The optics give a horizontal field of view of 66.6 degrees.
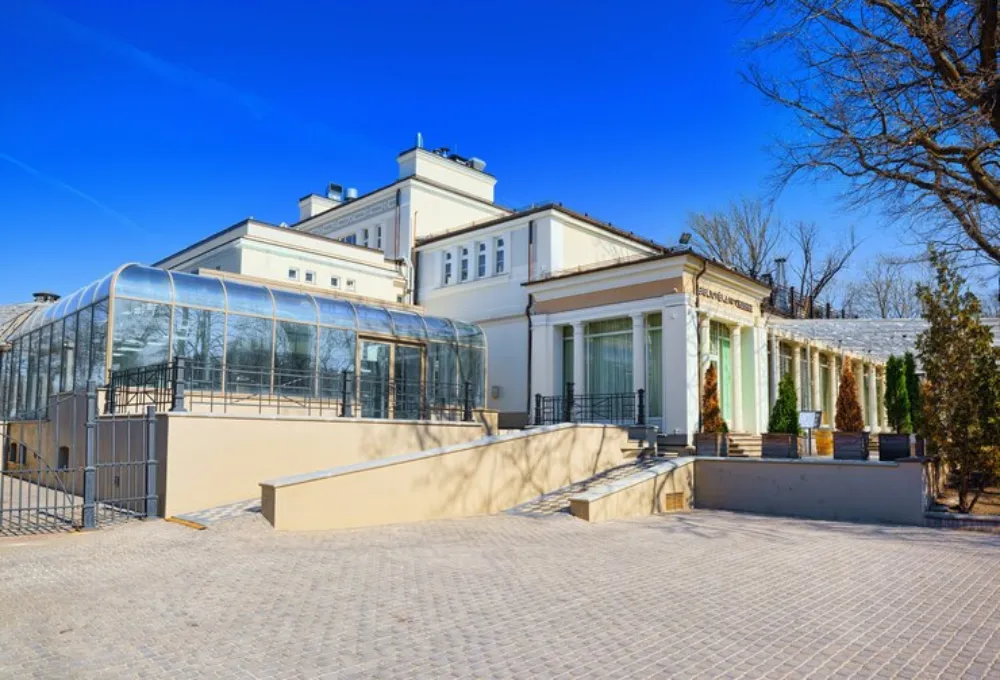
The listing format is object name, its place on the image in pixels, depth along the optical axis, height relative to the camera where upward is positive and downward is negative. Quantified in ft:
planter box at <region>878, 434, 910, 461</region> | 47.09 -3.07
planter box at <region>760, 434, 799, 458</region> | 53.01 -3.46
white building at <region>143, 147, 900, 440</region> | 67.05 +10.24
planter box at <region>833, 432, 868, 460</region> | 49.96 -3.23
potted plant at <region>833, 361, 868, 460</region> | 73.41 -0.98
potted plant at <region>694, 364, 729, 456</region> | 63.72 -1.09
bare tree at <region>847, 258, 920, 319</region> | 153.28 +19.73
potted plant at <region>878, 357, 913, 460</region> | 63.82 -0.03
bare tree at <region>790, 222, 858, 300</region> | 140.67 +22.47
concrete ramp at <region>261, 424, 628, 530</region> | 37.68 -5.00
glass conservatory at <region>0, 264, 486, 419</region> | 53.26 +4.21
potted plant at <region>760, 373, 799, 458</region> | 60.13 -1.26
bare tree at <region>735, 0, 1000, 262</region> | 36.70 +15.01
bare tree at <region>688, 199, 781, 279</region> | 137.59 +27.76
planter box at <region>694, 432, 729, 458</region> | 57.11 -3.63
